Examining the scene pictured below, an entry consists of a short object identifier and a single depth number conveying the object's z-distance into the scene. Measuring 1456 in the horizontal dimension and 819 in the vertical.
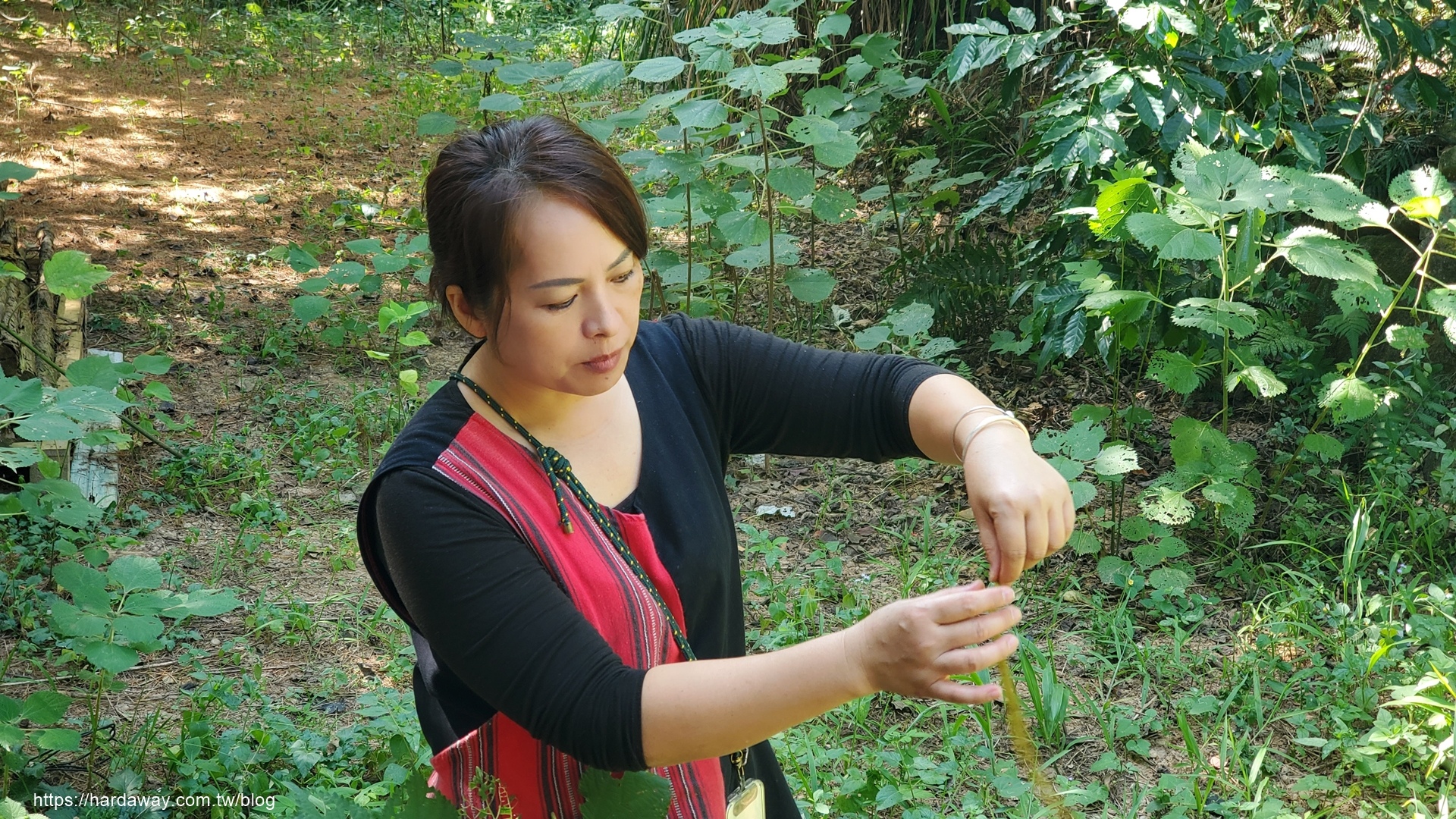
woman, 1.16
